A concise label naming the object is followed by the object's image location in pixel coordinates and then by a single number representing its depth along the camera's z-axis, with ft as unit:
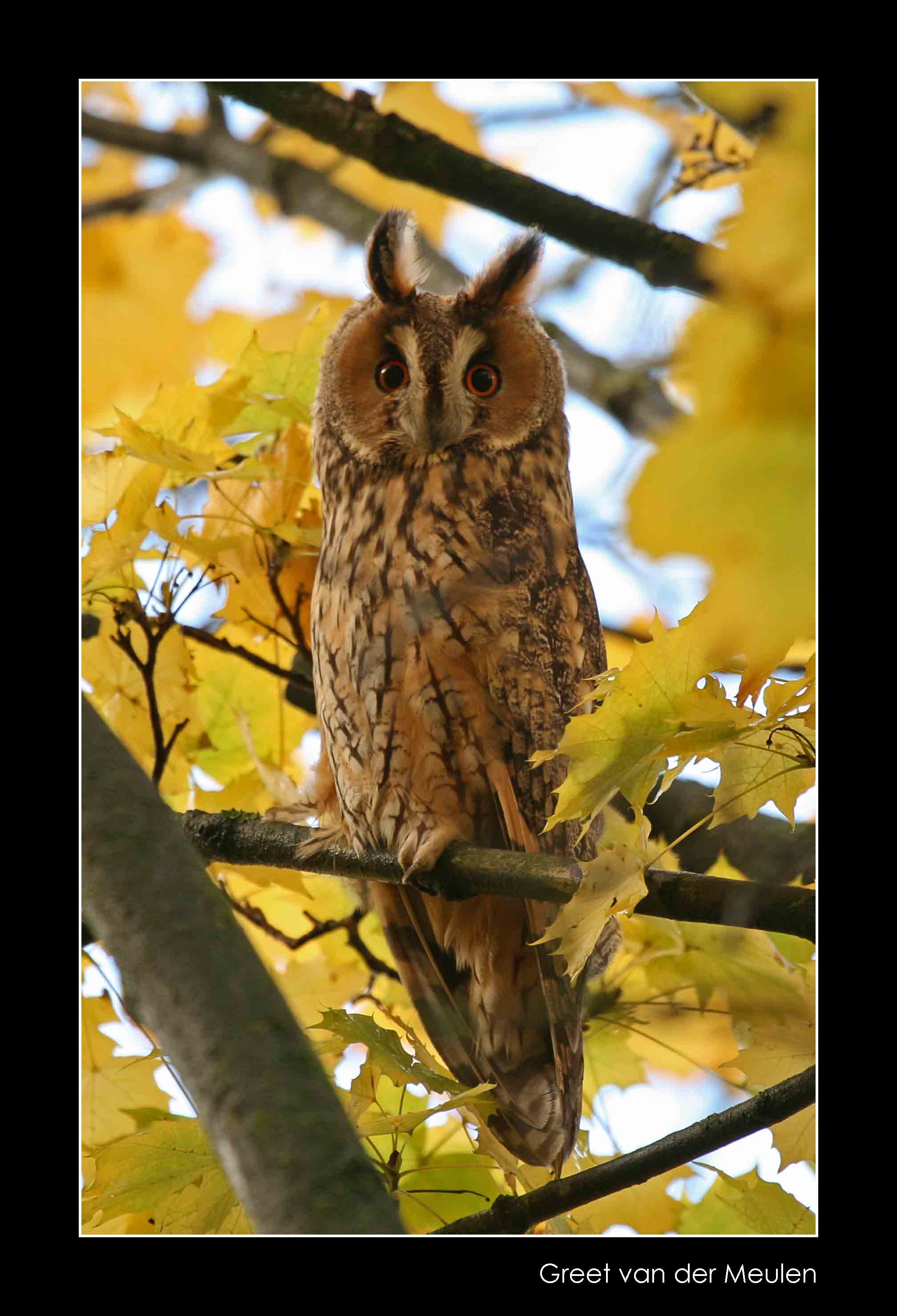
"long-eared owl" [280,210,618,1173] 21.22
